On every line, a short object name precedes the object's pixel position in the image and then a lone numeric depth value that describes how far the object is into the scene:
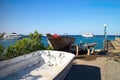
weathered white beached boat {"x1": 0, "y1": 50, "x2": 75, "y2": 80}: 2.49
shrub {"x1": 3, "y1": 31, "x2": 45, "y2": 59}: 3.74
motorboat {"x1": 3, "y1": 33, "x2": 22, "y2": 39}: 28.33
